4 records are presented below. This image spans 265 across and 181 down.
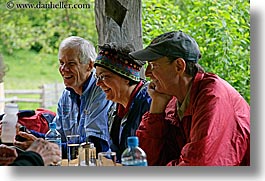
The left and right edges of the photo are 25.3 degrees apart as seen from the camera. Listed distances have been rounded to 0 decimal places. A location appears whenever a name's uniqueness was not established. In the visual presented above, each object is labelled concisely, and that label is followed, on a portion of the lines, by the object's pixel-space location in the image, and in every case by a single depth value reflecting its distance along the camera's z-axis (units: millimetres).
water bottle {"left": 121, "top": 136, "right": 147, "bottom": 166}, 1919
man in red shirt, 1857
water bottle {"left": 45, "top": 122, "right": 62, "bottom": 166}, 2081
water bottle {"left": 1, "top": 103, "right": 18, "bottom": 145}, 2084
